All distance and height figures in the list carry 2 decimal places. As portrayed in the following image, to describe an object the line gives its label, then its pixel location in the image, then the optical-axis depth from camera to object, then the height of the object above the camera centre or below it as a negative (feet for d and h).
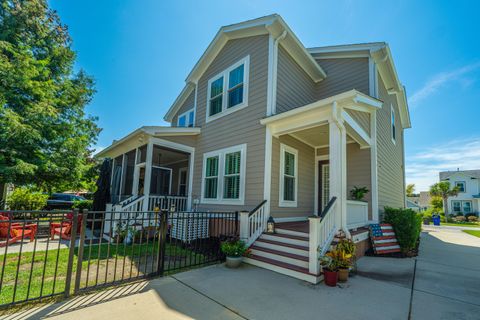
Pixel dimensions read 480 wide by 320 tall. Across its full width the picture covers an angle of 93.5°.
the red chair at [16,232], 21.59 -5.36
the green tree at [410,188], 177.20 +5.82
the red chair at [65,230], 25.75 -5.75
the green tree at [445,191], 99.60 +2.79
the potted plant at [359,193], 23.05 +0.09
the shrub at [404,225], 22.15 -2.96
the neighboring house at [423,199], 152.50 -1.93
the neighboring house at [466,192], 97.96 +2.70
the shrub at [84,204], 41.89 -4.07
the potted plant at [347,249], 13.85 -3.49
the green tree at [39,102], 32.65 +13.08
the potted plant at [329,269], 13.20 -4.55
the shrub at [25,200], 39.75 -3.59
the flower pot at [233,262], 16.58 -5.35
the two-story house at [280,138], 18.03 +5.69
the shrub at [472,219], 88.32 -7.91
